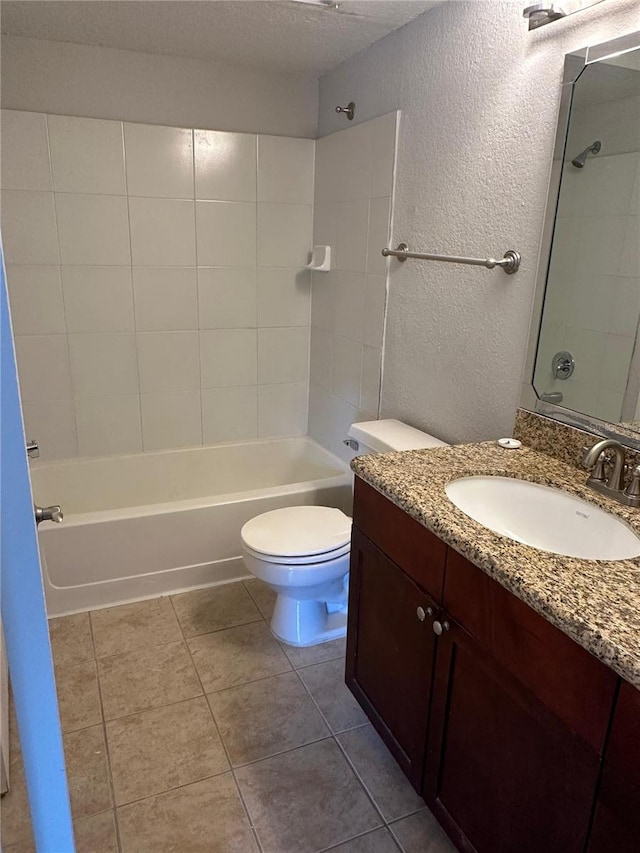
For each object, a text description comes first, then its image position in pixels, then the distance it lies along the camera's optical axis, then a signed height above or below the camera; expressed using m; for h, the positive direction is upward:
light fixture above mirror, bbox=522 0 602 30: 1.46 +0.63
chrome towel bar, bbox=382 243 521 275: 1.72 +0.02
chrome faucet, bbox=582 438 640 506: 1.31 -0.45
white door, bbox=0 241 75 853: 0.52 -0.36
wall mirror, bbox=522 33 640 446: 1.39 +0.04
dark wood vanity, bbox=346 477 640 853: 0.91 -0.80
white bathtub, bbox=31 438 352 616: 2.32 -1.09
